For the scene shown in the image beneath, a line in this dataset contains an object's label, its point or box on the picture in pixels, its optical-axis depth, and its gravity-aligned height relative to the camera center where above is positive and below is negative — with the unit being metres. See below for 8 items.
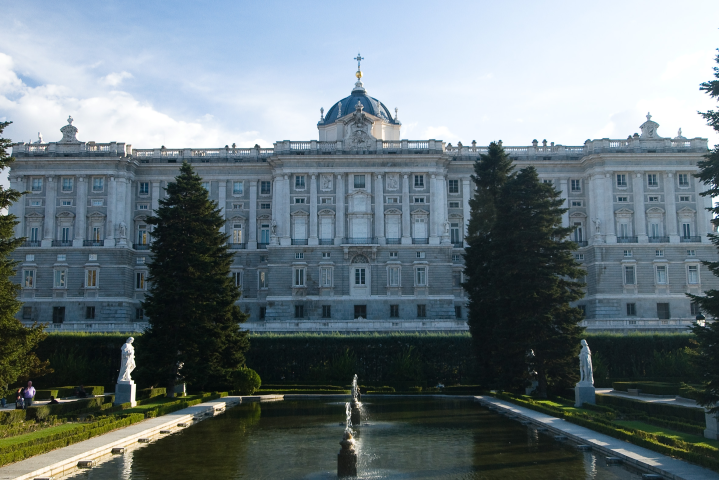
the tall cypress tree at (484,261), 41.88 +2.78
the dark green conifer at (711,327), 20.09 -0.71
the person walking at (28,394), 32.75 -3.95
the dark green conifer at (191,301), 37.94 +0.34
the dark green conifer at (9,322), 25.75 -0.49
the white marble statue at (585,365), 32.38 -2.83
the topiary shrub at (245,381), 41.66 -4.36
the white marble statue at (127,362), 33.12 -2.60
